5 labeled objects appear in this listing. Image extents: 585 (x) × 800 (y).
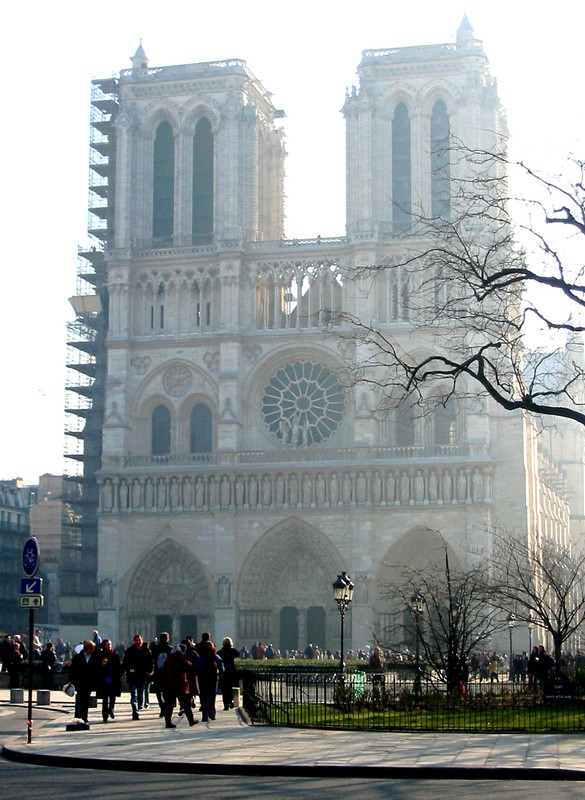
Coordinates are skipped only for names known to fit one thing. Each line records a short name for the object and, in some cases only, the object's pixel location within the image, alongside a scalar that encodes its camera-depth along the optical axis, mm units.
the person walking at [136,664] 22703
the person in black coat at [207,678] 21562
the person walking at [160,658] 21516
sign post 19031
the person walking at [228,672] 23797
